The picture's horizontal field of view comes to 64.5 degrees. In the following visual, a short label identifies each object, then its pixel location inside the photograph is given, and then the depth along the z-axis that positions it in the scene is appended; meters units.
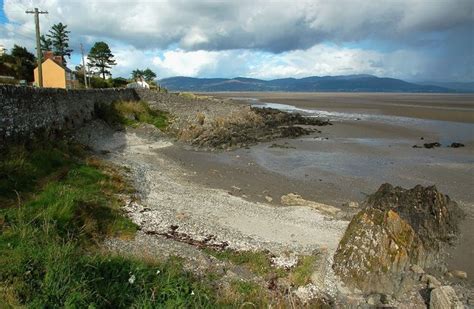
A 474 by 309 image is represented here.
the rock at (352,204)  13.80
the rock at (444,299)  6.80
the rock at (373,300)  7.39
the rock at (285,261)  8.86
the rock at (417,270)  8.60
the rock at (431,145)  26.35
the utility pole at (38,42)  25.97
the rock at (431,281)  7.95
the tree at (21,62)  42.72
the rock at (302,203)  13.27
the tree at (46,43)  75.50
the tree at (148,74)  104.44
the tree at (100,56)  70.81
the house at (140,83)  65.41
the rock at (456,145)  26.33
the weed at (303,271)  8.09
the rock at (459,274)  8.96
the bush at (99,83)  54.12
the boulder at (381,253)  8.16
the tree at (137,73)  98.77
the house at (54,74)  44.38
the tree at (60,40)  74.19
